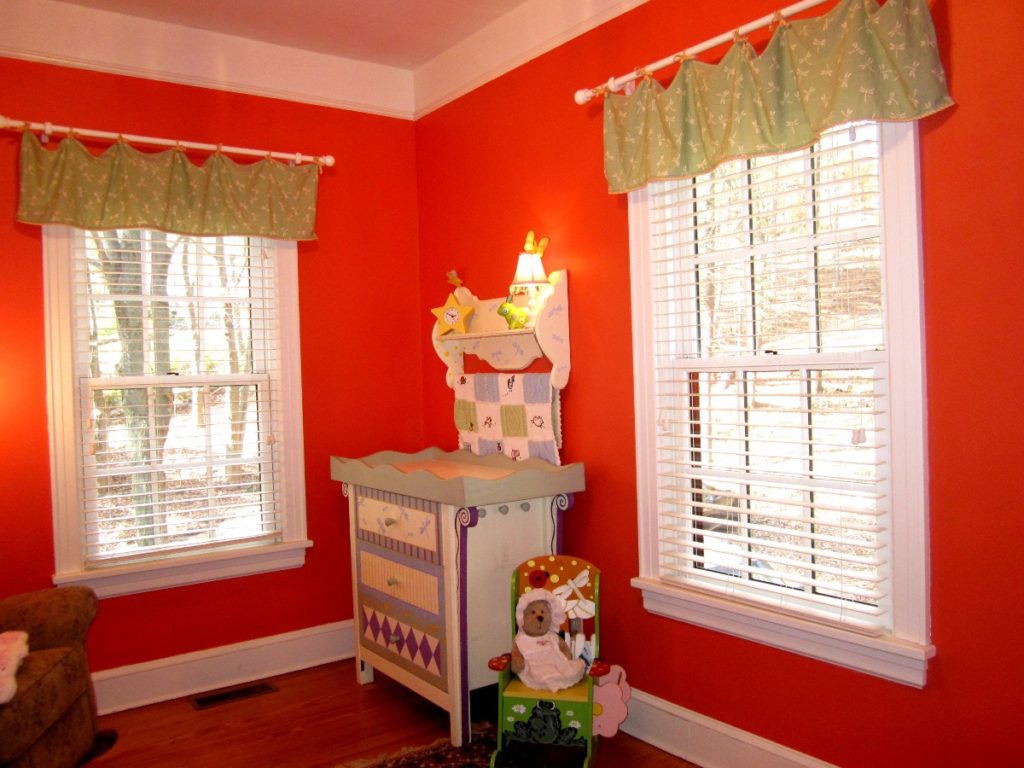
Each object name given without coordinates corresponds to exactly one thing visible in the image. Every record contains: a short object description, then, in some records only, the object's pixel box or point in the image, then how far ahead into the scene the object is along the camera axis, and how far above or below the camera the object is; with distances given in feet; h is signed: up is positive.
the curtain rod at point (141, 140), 10.34 +3.01
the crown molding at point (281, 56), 10.50 +4.23
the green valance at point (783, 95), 6.73 +2.33
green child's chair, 8.50 -3.38
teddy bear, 8.66 -2.94
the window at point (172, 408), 10.83 -0.51
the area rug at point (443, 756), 9.27 -4.32
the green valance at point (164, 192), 10.47 +2.34
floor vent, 11.21 -4.37
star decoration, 11.85 +0.67
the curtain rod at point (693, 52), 7.52 +3.00
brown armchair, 7.64 -2.97
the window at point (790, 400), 7.14 -0.44
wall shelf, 10.30 +0.30
